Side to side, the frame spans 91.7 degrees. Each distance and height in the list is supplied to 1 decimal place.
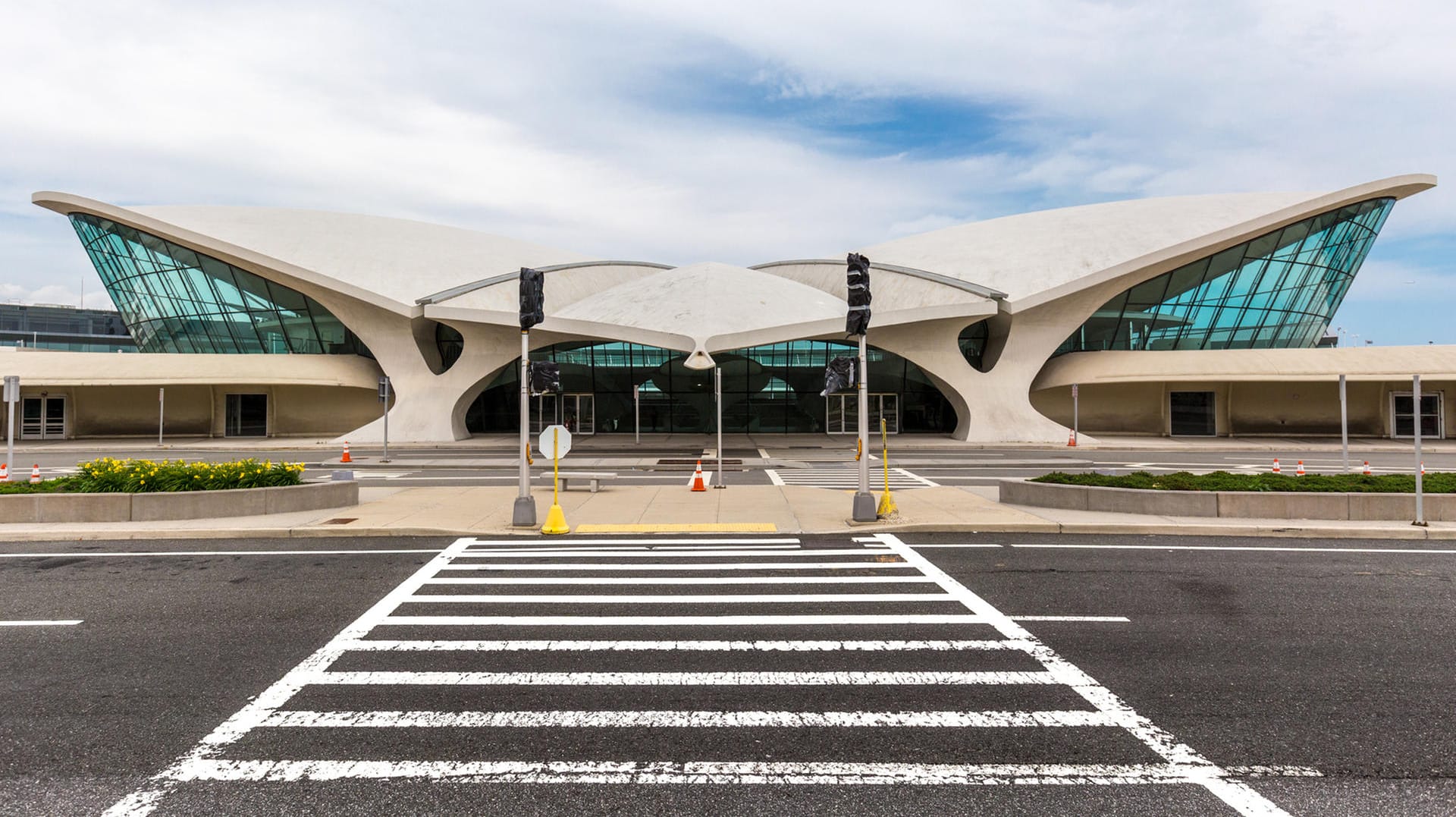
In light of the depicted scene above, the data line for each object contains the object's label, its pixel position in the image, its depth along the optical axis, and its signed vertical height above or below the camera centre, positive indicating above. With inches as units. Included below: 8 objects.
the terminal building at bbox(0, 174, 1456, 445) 1238.9 +170.1
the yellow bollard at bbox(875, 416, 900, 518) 467.8 -55.1
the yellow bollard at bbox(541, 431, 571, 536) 430.2 -56.6
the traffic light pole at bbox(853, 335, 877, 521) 454.6 -36.7
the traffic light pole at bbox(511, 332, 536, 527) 443.8 -47.3
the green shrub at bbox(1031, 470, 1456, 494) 474.9 -44.1
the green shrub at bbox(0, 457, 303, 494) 474.9 -30.1
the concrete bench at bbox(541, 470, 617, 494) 611.5 -51.1
